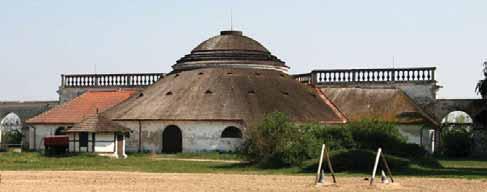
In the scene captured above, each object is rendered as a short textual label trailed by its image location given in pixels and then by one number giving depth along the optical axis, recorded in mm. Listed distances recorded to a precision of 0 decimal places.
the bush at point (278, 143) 41844
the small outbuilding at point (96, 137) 55750
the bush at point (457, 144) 65438
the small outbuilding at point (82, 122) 56094
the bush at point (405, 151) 44562
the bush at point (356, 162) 38906
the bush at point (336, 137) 43969
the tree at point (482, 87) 61822
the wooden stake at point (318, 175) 30281
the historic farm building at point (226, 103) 59125
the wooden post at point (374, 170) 29453
